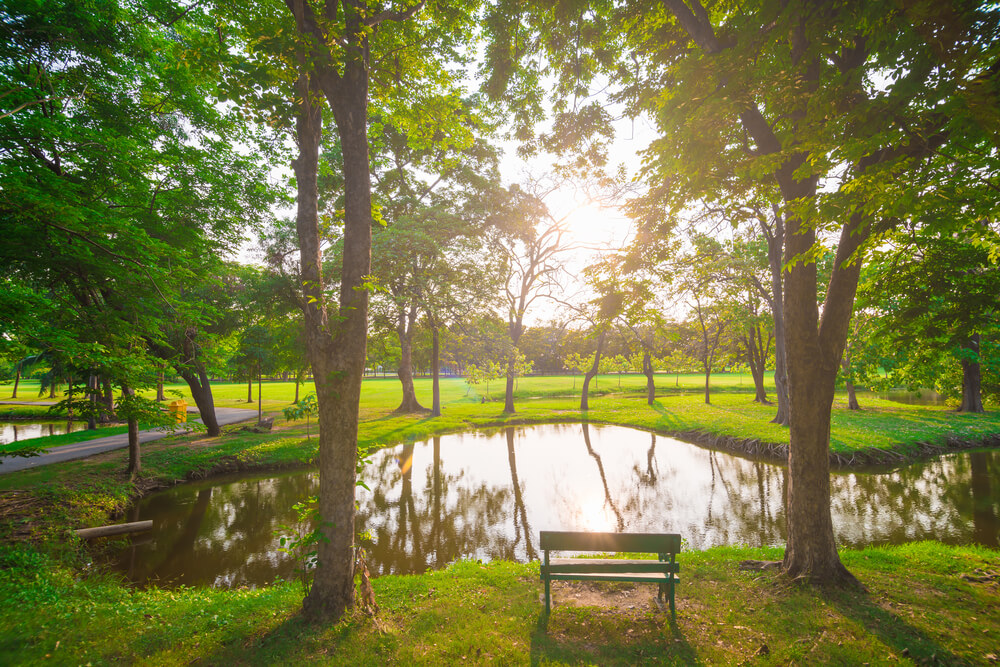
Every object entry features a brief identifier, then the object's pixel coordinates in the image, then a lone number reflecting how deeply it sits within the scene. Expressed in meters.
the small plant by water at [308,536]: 4.56
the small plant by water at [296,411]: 10.74
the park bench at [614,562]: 4.98
